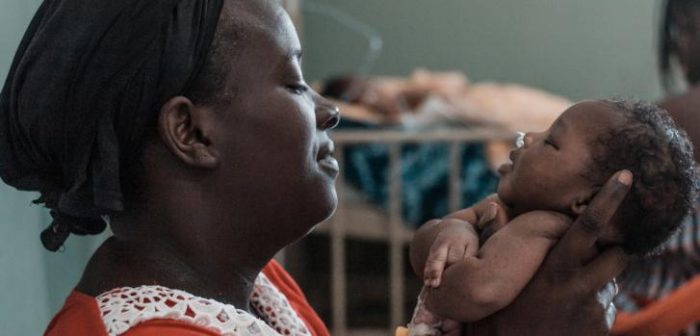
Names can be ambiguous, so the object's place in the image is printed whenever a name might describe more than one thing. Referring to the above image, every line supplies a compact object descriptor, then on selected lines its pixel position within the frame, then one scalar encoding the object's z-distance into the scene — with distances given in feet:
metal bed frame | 11.55
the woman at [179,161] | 3.63
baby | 4.13
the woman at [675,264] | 6.97
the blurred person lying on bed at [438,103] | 12.65
